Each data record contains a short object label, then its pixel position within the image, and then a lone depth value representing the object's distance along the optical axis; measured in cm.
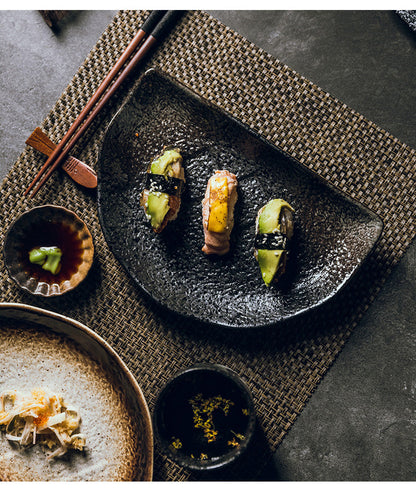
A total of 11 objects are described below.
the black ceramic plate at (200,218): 75
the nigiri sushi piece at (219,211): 74
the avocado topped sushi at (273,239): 74
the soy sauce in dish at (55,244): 77
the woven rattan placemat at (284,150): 76
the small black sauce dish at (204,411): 72
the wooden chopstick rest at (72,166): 78
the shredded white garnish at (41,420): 73
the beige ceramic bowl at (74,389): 74
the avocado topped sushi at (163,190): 75
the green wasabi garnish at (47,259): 76
